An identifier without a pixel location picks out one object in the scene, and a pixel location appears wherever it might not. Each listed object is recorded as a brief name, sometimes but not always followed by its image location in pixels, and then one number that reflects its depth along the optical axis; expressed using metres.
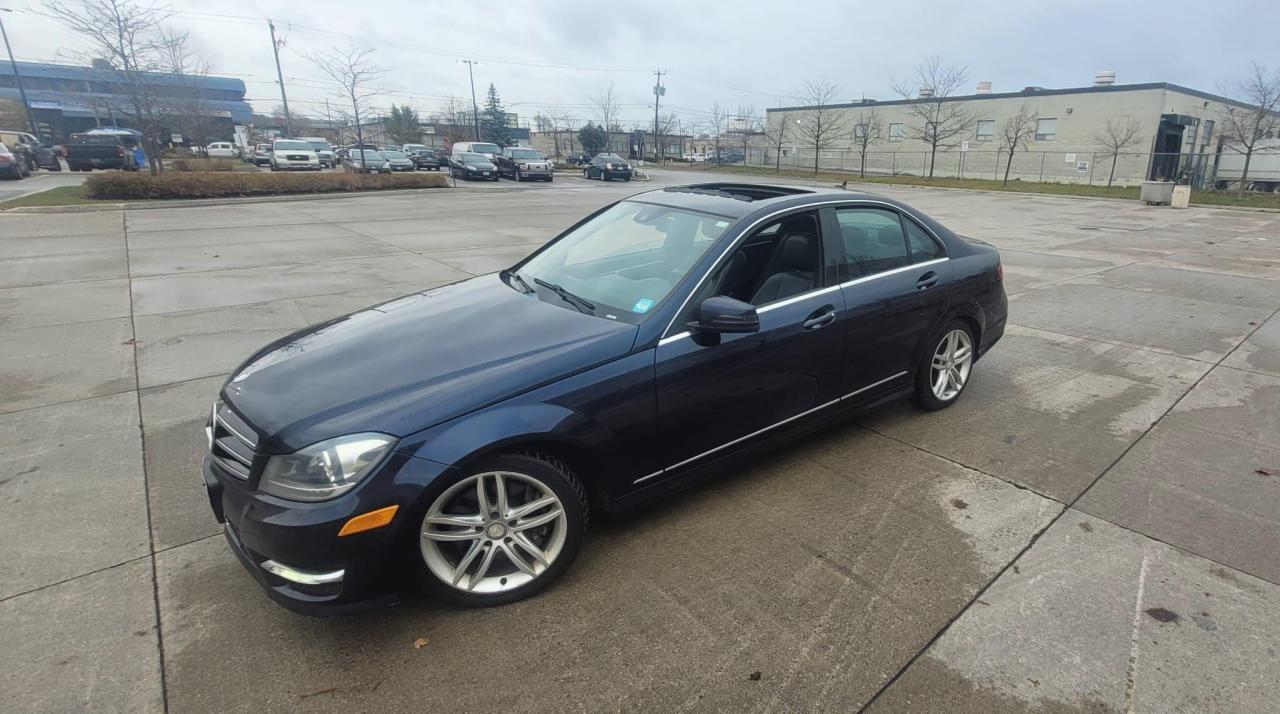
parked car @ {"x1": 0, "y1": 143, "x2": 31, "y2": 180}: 25.45
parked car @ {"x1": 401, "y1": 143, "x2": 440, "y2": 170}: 38.24
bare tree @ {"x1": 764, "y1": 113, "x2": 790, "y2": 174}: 60.97
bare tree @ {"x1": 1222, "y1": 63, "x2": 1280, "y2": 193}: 28.91
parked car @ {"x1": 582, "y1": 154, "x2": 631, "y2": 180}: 37.03
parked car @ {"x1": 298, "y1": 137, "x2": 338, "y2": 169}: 37.25
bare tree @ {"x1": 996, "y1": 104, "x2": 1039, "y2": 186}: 43.41
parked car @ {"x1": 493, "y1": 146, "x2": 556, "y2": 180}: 33.47
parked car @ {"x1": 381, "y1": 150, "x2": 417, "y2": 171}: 35.22
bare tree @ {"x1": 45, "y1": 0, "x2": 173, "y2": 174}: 20.42
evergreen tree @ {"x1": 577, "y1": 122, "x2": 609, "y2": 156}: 68.25
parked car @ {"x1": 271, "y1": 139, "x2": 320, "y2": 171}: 31.14
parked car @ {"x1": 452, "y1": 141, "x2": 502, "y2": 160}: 35.17
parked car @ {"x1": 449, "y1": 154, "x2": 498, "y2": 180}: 32.50
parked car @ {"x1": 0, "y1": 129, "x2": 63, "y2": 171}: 32.77
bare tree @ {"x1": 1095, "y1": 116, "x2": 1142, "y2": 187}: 38.62
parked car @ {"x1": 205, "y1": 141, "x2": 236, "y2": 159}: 48.37
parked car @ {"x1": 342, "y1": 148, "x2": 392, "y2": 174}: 31.23
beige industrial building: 38.53
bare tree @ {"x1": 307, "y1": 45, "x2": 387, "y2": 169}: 29.55
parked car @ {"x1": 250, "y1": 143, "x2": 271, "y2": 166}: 43.36
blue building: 26.65
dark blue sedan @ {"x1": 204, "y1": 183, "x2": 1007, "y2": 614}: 2.31
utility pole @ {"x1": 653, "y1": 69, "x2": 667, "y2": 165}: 64.69
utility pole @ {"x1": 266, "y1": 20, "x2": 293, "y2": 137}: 46.62
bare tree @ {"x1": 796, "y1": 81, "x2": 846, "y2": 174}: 56.09
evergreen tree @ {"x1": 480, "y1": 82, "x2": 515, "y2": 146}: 68.38
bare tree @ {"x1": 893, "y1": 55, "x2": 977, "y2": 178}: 47.22
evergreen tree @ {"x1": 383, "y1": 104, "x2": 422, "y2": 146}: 62.47
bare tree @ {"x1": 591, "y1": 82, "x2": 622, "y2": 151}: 67.69
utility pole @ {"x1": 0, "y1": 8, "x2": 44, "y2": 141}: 45.44
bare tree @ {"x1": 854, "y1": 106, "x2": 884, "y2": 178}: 53.22
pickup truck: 30.02
